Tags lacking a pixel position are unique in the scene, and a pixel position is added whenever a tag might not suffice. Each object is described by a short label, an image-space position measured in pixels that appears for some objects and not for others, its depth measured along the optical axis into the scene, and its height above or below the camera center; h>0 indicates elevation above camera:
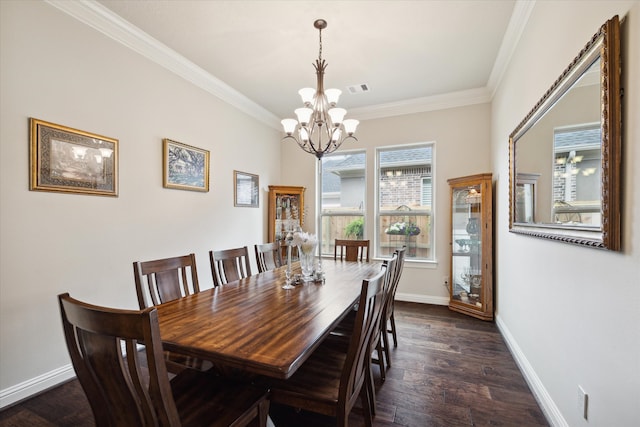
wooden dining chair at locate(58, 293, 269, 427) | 0.84 -0.51
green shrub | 4.81 -0.27
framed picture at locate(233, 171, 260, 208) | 4.18 +0.34
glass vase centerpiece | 2.29 -0.31
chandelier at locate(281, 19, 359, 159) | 2.55 +0.92
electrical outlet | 1.42 -0.93
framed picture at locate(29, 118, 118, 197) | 2.12 +0.41
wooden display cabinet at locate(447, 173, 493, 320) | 3.58 -0.44
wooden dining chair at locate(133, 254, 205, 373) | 1.70 -0.46
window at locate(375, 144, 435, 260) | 4.45 +0.19
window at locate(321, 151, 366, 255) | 4.84 +0.27
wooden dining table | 1.13 -0.54
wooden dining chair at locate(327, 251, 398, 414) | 1.83 -0.88
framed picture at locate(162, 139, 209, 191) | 3.10 +0.53
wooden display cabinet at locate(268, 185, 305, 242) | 4.84 +0.05
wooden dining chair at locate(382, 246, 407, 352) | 2.40 -0.73
